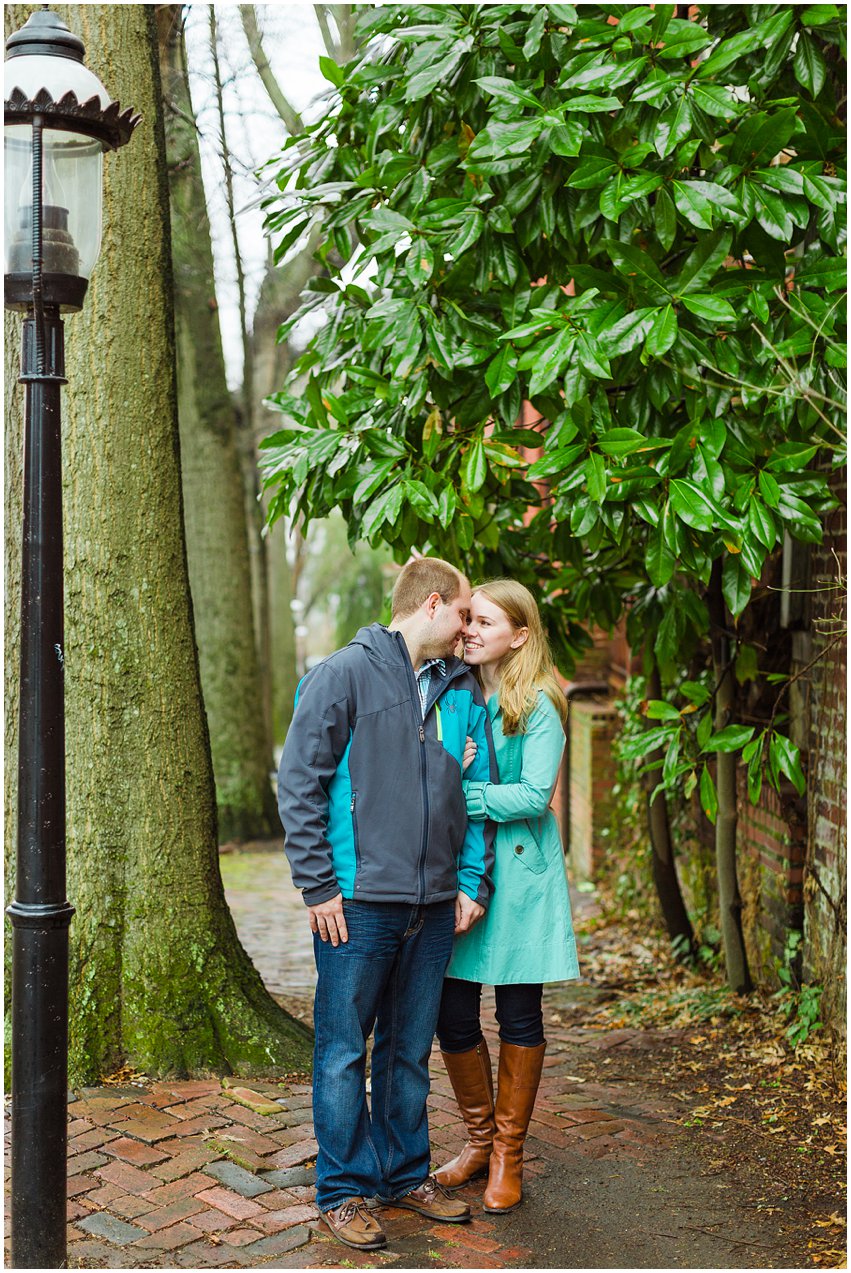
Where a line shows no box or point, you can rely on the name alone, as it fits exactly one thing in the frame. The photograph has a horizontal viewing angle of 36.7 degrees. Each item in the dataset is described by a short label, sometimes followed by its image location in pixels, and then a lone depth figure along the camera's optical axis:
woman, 3.94
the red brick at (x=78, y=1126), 4.27
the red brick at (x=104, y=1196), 3.84
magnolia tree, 4.09
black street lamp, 3.29
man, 3.66
